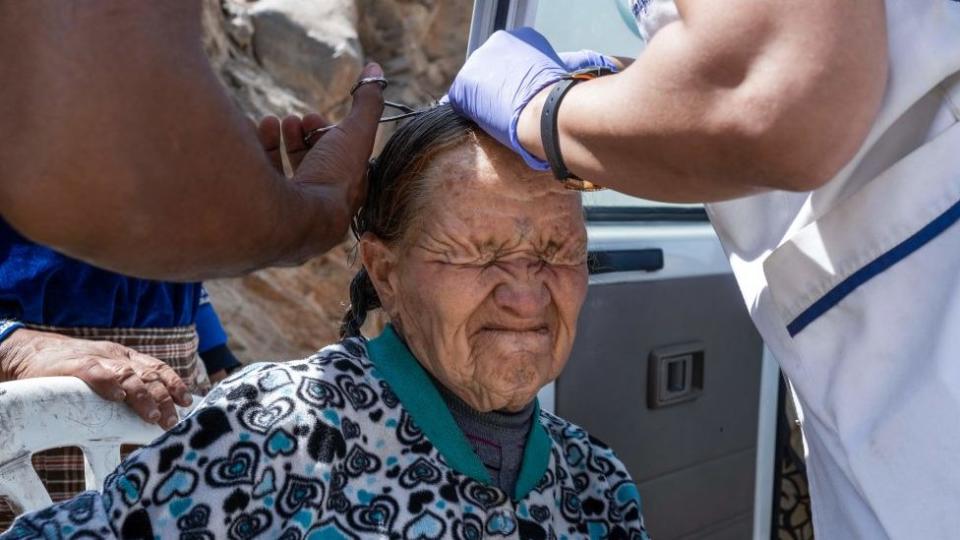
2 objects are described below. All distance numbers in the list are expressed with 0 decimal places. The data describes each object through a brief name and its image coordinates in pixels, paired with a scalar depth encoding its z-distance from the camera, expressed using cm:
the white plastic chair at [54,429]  114
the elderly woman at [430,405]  103
